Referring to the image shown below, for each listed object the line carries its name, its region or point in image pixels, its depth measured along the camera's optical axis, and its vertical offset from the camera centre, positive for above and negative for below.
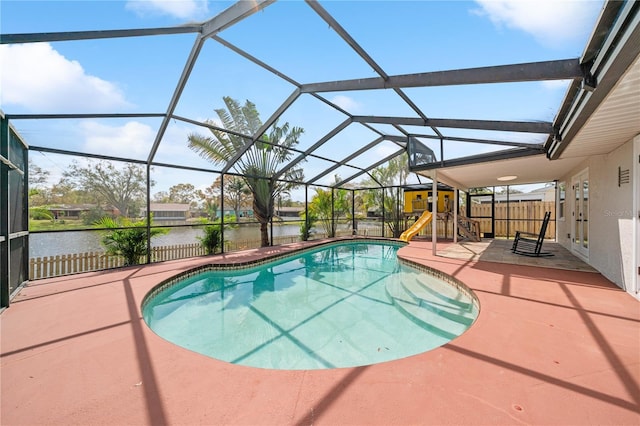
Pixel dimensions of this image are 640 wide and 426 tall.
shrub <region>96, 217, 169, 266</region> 7.01 -0.67
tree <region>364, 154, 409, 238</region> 14.33 +0.57
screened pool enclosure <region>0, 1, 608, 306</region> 3.78 +2.25
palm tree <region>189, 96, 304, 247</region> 8.53 +2.27
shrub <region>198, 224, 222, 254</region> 9.18 -0.87
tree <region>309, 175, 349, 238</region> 13.91 +0.38
